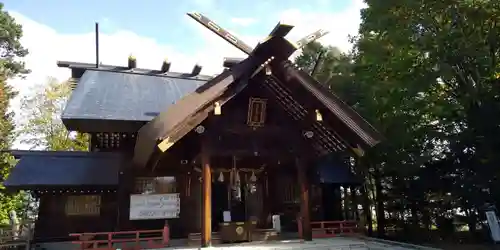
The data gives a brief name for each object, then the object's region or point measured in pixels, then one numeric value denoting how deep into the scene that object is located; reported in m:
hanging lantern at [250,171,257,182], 10.99
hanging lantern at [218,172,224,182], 10.23
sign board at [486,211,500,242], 9.76
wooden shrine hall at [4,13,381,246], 8.52
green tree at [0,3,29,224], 19.95
